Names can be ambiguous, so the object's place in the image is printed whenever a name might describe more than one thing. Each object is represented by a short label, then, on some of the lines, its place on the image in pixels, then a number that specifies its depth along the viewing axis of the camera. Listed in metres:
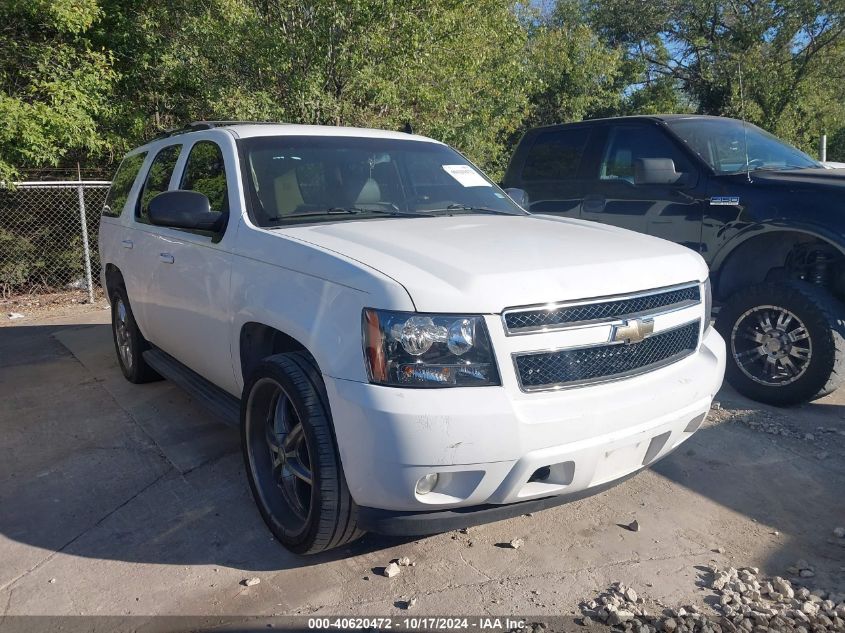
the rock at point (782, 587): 2.81
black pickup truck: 4.68
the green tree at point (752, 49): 19.80
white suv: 2.51
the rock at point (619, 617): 2.66
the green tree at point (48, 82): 8.27
